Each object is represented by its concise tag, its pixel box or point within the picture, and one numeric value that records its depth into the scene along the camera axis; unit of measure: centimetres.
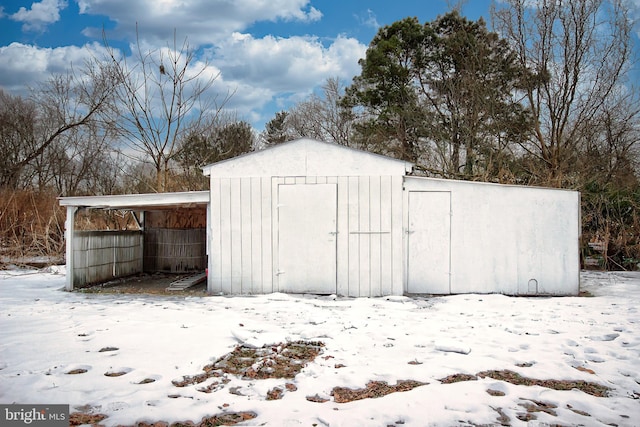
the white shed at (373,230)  793
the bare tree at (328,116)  2200
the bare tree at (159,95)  1552
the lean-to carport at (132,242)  828
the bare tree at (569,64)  1259
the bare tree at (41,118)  1847
